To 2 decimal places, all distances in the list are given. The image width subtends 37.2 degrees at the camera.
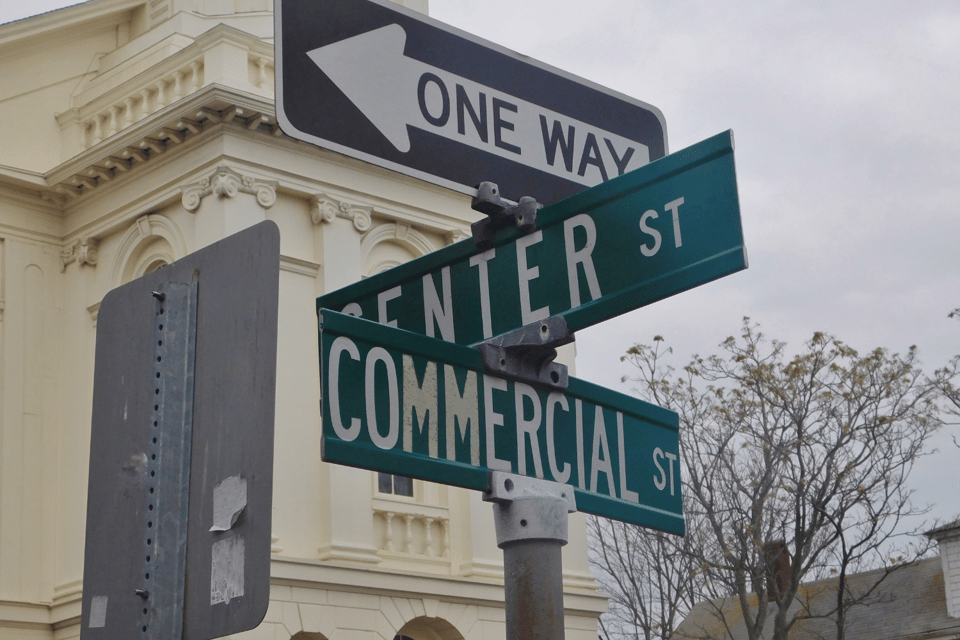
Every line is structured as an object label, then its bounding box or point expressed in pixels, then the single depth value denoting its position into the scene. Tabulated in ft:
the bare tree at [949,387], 97.50
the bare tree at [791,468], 95.09
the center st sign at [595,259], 10.95
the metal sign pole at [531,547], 10.32
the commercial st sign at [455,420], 10.67
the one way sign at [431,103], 11.44
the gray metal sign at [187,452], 9.11
